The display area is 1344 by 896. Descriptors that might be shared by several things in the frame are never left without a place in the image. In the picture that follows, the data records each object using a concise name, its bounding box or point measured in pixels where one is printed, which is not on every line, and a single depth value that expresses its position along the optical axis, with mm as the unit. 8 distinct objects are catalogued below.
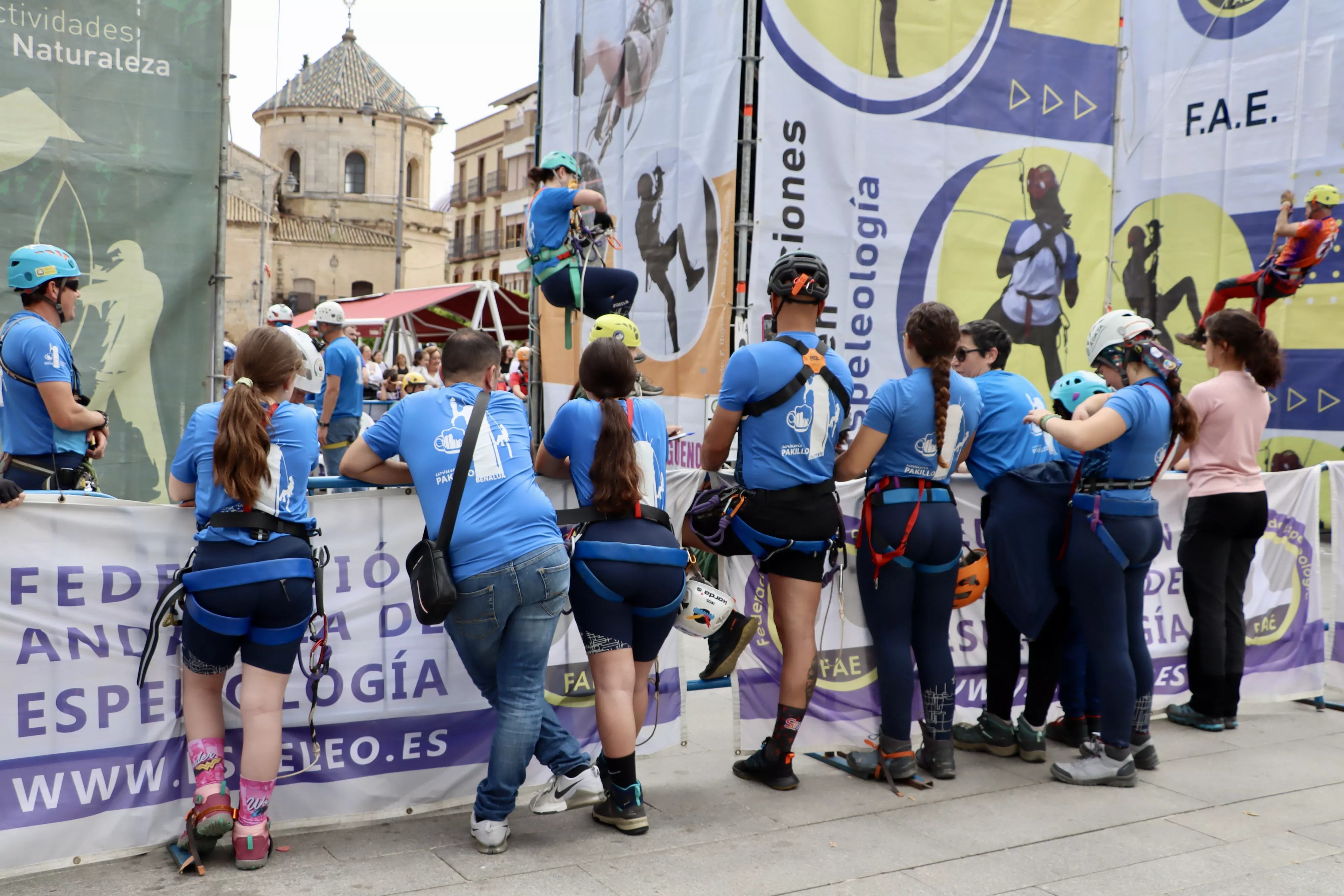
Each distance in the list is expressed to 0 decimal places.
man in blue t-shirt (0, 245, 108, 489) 4555
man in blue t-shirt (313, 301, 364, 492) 8562
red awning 27781
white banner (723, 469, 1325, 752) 4984
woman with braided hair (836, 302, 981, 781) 4566
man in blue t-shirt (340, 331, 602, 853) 3826
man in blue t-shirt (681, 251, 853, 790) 4457
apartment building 63094
